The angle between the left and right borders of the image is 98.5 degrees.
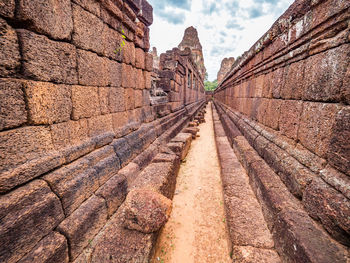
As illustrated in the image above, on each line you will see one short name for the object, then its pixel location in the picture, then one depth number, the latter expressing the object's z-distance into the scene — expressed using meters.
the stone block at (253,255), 1.29
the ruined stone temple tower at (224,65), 44.62
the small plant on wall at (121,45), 2.58
